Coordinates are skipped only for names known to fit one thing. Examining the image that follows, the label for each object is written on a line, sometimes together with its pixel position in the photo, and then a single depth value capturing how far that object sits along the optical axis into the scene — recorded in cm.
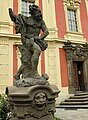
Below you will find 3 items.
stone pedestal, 444
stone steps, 1078
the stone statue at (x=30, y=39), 520
